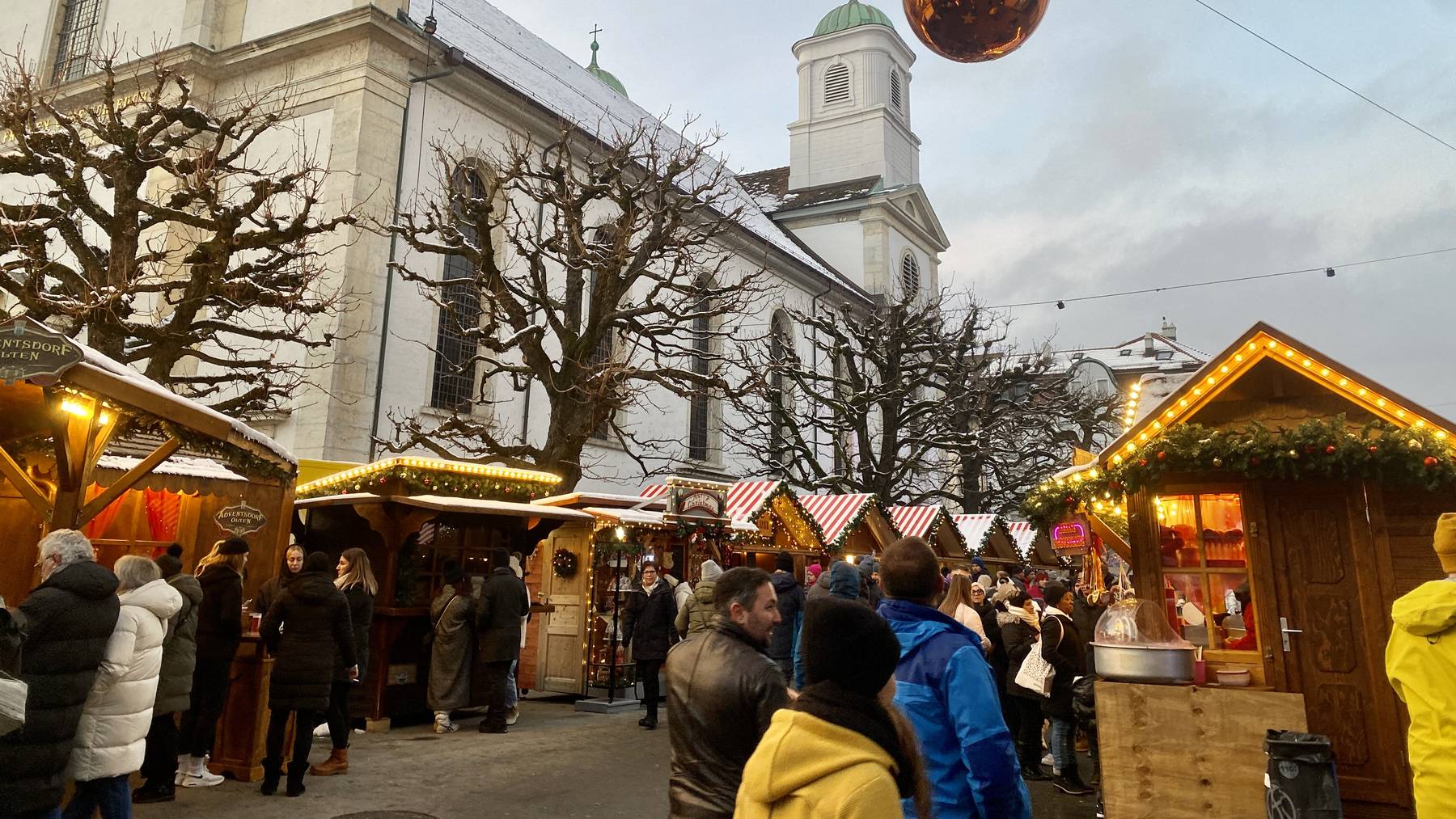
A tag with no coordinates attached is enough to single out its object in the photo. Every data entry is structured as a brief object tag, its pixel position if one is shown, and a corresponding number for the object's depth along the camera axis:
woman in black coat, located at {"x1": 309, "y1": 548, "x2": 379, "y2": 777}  7.49
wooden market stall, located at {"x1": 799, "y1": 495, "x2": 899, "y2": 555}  16.83
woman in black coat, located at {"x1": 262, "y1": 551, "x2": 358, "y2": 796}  6.64
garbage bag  5.23
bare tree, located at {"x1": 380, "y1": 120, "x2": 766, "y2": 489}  14.33
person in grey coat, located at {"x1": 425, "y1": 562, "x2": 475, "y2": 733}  10.20
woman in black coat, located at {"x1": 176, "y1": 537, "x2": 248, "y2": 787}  6.91
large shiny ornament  6.05
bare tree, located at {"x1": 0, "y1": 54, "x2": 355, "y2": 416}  11.30
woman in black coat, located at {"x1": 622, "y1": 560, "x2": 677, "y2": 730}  10.63
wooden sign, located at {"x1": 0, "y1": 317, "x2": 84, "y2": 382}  5.27
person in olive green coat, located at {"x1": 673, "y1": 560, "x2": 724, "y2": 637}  7.88
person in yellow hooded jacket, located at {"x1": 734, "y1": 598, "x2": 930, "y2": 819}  1.83
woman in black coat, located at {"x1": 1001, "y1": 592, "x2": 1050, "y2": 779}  8.50
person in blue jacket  2.76
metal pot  6.29
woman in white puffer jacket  4.59
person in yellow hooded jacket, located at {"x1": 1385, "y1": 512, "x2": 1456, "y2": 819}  3.41
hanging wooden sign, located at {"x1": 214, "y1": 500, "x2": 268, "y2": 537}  9.91
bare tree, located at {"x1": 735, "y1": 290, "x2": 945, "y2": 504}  23.86
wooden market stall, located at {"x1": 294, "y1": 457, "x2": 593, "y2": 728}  10.47
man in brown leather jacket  2.99
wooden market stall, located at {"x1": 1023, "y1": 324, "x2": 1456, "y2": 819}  6.91
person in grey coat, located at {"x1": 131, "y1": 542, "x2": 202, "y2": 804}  6.23
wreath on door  13.29
